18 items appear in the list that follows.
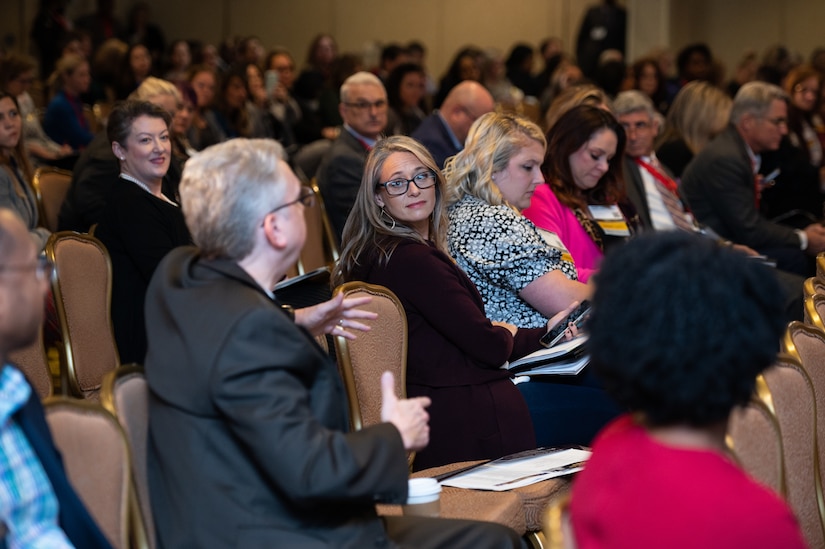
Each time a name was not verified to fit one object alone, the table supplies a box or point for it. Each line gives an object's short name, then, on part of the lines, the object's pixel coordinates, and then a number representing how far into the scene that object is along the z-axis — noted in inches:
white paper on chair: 206.1
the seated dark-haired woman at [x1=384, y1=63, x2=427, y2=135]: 593.0
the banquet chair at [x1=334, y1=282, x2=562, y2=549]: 225.9
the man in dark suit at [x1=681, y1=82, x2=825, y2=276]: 447.2
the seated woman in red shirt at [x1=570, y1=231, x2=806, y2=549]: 106.9
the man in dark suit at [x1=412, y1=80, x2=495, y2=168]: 446.0
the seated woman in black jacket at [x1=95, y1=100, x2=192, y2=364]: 307.3
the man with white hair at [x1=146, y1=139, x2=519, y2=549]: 142.1
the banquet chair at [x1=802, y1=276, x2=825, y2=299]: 257.1
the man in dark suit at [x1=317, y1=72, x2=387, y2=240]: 421.1
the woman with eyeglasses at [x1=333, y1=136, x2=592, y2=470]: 238.1
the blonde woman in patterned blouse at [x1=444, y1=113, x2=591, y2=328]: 274.1
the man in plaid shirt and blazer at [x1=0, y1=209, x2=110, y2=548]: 128.2
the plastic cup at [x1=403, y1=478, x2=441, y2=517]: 173.8
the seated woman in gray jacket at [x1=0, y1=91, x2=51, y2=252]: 356.2
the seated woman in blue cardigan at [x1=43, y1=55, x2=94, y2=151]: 548.4
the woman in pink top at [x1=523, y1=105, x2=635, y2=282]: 327.6
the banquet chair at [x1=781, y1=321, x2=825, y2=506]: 199.2
